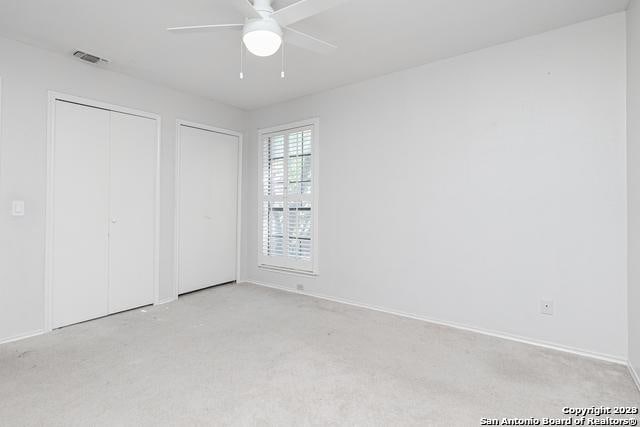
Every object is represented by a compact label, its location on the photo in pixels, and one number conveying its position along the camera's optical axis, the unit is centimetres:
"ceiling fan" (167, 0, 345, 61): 186
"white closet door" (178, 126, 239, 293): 405
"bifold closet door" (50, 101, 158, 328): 302
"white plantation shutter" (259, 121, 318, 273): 409
